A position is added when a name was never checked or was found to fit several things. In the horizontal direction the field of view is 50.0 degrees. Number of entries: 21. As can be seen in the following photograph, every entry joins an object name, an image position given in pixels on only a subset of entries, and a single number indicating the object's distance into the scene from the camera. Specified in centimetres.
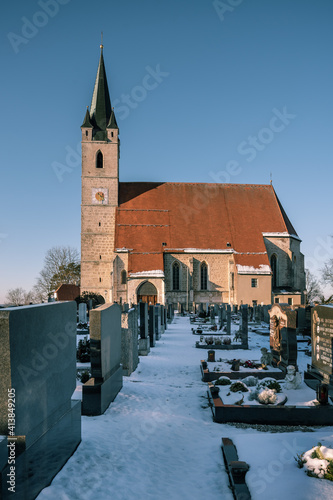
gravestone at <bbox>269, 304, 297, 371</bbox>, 850
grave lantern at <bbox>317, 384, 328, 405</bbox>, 571
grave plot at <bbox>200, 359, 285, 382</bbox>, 807
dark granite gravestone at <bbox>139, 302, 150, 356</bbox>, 1136
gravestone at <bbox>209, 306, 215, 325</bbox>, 2050
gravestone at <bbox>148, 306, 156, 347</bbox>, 1319
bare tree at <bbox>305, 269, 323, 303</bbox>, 5025
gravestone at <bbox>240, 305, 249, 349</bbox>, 1255
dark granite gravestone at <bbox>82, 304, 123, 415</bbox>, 575
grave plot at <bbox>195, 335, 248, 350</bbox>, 1269
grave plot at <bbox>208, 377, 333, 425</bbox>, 560
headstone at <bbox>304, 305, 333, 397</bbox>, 650
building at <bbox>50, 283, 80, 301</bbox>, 4172
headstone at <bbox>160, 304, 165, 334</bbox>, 1770
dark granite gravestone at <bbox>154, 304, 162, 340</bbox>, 1498
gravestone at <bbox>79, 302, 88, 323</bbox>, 2041
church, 3155
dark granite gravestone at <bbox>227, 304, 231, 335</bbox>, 1606
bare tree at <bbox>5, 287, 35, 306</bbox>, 5223
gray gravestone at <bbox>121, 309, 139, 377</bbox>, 827
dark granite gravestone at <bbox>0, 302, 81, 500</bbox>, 294
